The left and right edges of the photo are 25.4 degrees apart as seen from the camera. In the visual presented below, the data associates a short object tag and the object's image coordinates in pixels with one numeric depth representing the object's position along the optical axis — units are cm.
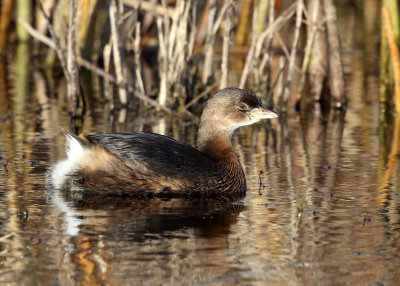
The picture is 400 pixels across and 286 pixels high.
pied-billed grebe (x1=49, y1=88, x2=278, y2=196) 697
